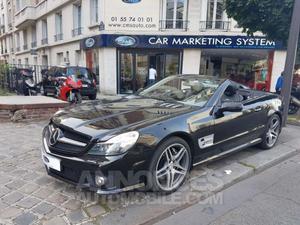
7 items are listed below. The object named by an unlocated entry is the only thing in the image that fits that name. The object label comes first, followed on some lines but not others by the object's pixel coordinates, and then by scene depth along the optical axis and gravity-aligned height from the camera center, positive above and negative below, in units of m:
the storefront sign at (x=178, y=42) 14.37 +1.08
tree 6.88 +1.30
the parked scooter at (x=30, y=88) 11.44 -1.24
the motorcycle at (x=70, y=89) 10.90 -1.20
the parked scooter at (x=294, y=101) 8.34 -1.07
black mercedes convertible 2.81 -0.85
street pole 6.33 +0.23
